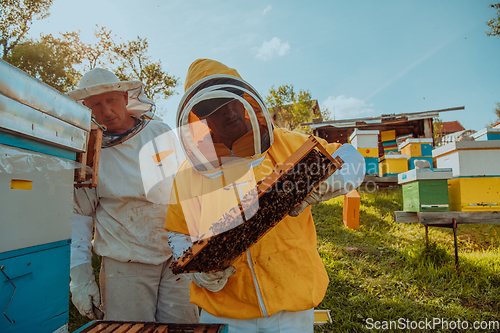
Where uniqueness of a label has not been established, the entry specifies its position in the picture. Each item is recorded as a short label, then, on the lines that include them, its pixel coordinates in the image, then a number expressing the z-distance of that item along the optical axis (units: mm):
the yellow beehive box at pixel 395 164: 7785
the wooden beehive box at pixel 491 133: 4633
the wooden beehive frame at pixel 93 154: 1664
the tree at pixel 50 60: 12742
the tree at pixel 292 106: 21656
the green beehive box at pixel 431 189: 3920
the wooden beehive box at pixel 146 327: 1268
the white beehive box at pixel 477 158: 4012
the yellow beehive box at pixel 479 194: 3988
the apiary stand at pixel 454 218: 3865
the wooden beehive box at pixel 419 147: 7855
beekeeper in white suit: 2152
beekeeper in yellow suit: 1471
